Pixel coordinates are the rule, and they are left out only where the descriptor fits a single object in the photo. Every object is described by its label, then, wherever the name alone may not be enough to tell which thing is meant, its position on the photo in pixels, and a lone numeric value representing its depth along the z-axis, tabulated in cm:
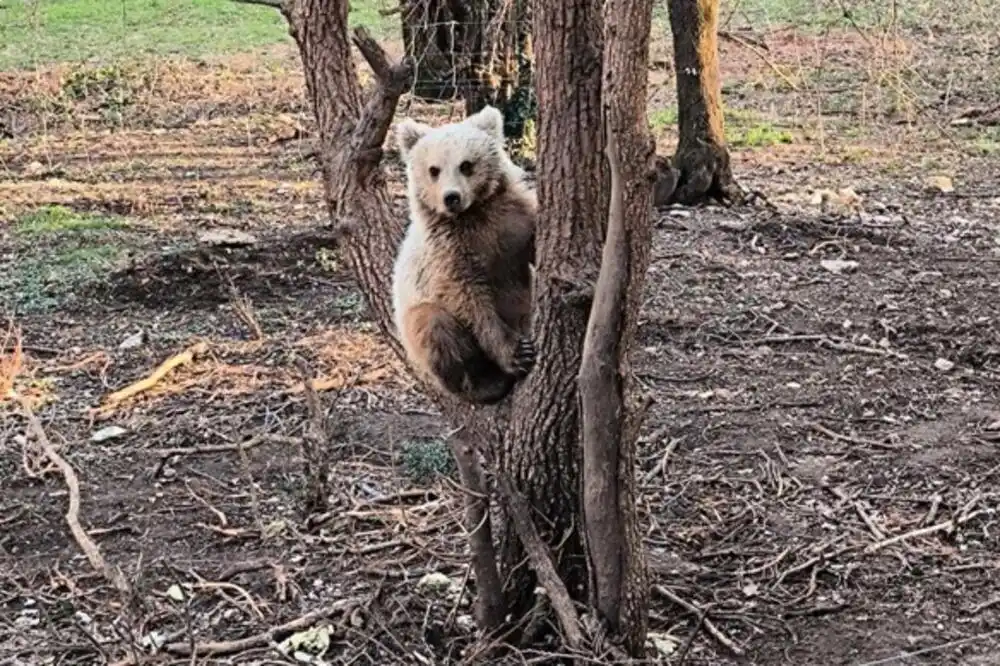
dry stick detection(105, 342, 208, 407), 1307
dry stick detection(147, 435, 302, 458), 1149
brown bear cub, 880
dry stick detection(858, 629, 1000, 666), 799
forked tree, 684
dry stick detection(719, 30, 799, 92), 1859
